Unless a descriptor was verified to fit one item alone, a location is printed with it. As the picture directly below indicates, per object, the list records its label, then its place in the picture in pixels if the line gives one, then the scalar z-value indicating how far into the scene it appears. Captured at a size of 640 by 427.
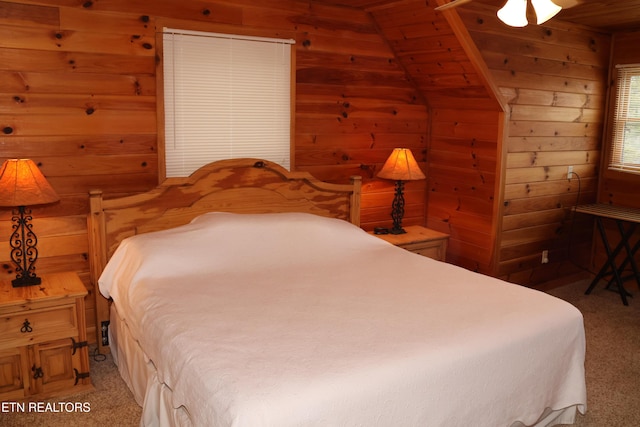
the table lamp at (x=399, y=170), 3.92
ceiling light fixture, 1.91
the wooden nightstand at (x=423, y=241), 3.90
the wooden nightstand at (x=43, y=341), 2.61
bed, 1.81
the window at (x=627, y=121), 4.41
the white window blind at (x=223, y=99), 3.33
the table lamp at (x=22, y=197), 2.65
